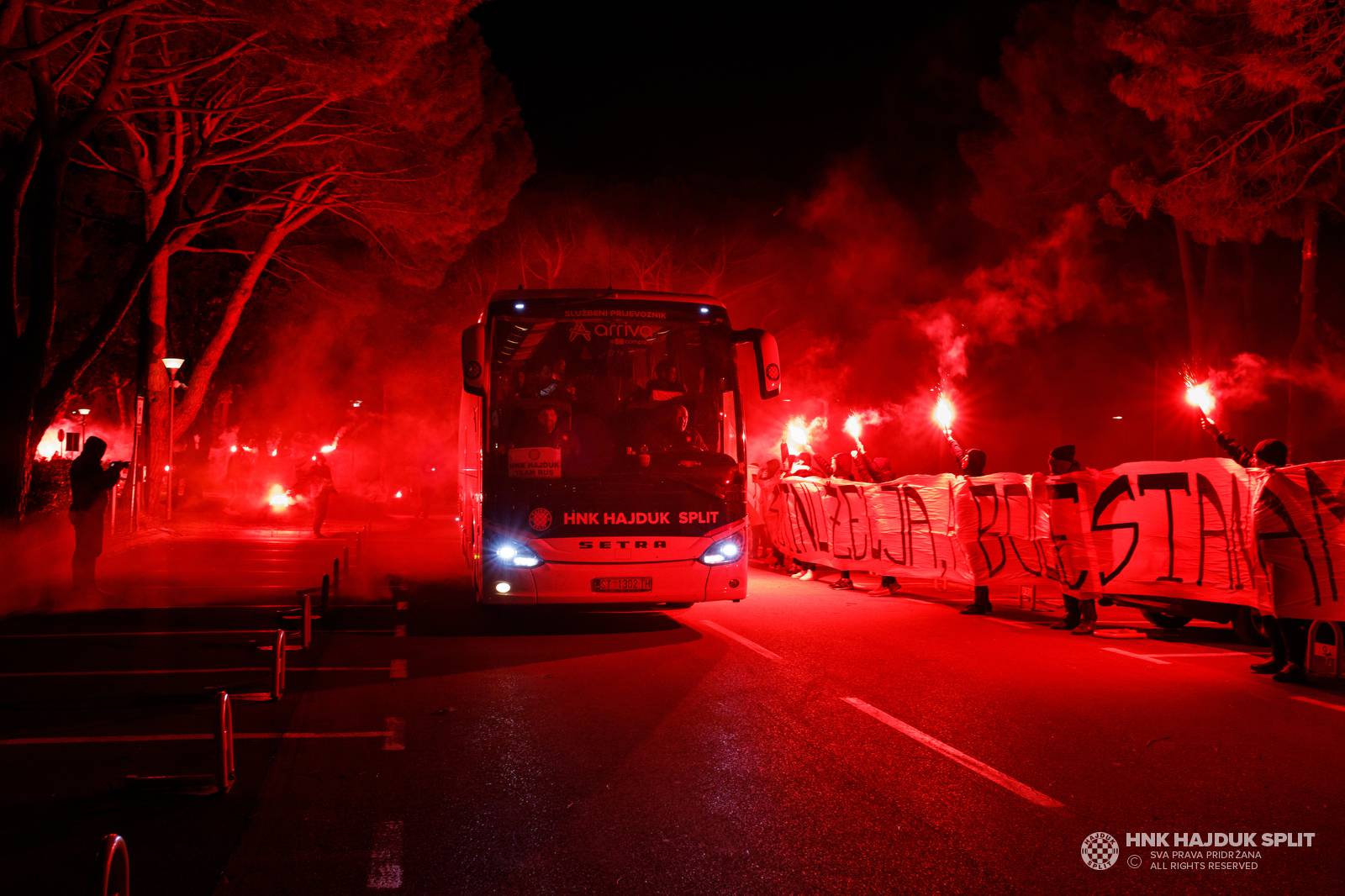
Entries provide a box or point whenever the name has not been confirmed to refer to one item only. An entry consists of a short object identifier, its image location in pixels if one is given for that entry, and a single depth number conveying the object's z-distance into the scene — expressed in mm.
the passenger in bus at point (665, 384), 11711
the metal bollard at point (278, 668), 8008
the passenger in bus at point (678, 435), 11594
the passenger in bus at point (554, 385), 11586
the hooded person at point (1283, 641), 8898
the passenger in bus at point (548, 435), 11422
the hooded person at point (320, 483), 27359
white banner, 8914
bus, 11281
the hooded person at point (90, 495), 13906
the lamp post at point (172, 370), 28106
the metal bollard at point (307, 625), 10539
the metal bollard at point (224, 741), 5629
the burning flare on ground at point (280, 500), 40812
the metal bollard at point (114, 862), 3369
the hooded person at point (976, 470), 13688
